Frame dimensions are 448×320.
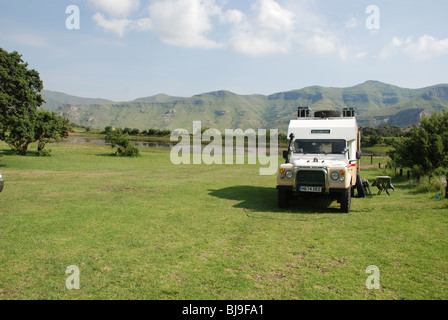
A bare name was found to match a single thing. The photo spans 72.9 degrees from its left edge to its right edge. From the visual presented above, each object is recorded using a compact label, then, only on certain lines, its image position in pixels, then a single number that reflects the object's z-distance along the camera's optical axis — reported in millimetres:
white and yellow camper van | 11195
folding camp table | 15506
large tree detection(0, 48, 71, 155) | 24172
